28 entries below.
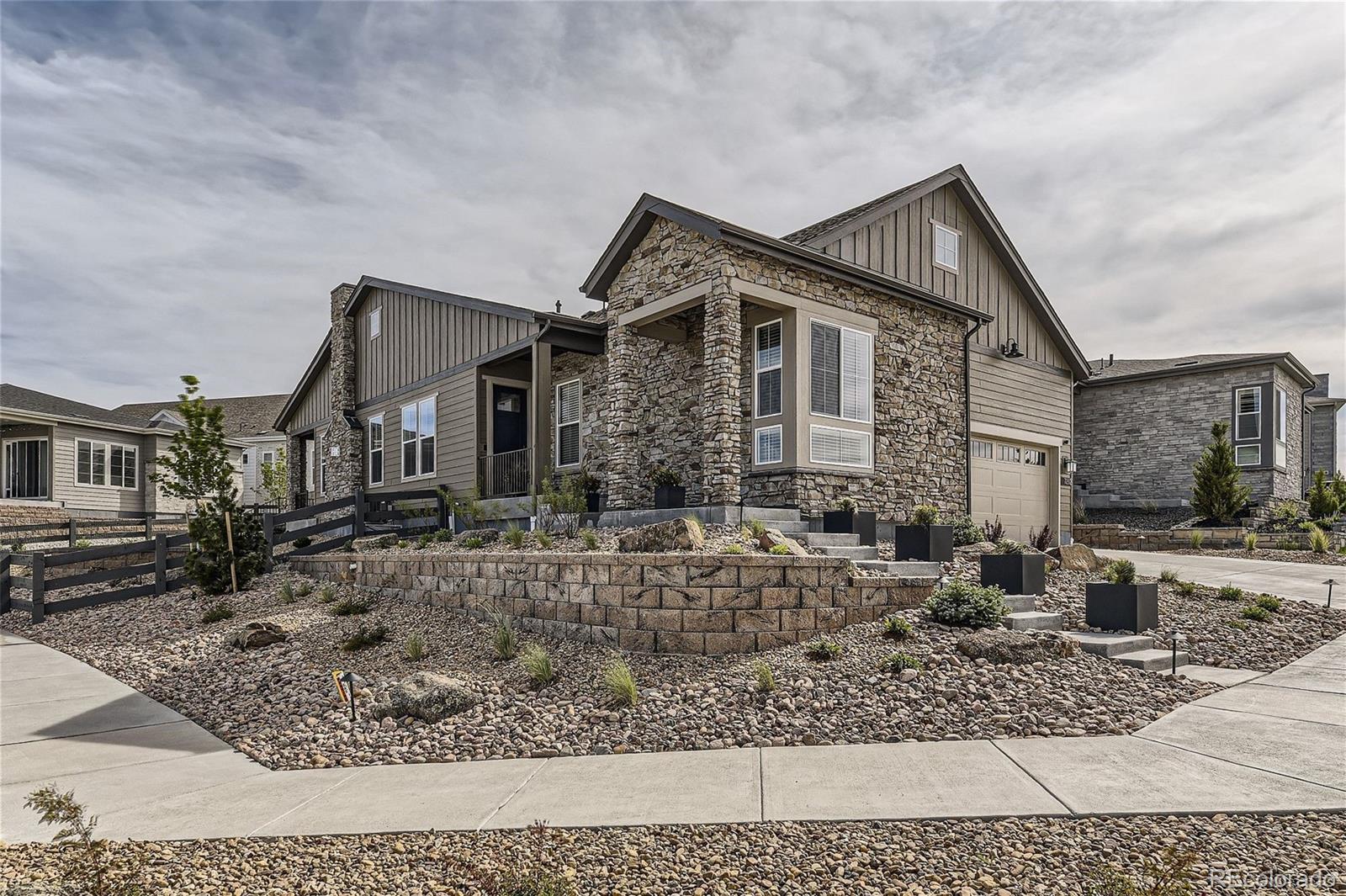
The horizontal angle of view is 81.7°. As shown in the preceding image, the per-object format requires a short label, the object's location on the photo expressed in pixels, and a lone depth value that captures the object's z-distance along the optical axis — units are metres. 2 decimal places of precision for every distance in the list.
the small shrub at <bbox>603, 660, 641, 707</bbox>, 6.02
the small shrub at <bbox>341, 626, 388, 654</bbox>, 8.23
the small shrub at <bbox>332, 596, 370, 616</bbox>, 9.64
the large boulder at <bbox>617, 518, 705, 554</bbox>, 7.61
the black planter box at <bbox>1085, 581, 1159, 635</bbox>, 7.31
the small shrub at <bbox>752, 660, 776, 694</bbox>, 5.95
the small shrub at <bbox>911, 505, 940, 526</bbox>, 10.52
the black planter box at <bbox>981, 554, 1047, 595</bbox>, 8.19
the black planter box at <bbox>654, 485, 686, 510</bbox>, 11.72
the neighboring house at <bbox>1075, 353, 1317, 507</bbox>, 23.03
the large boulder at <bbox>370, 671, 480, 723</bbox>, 6.12
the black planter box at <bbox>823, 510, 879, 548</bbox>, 10.27
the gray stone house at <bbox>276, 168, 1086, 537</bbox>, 11.60
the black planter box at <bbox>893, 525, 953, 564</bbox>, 9.16
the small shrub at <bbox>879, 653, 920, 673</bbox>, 6.14
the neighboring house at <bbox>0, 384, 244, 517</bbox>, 23.39
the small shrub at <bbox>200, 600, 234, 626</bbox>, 10.10
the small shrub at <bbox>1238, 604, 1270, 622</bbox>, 8.00
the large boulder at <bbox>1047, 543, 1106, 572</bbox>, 10.10
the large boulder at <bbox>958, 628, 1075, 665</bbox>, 6.30
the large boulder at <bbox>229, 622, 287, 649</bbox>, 8.59
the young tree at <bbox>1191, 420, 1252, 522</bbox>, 19.72
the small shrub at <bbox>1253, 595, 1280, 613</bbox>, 8.33
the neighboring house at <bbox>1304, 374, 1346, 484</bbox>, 31.95
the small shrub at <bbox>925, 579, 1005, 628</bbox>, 7.10
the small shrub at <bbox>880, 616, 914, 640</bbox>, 6.87
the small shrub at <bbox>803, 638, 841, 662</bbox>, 6.58
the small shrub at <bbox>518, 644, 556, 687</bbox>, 6.63
